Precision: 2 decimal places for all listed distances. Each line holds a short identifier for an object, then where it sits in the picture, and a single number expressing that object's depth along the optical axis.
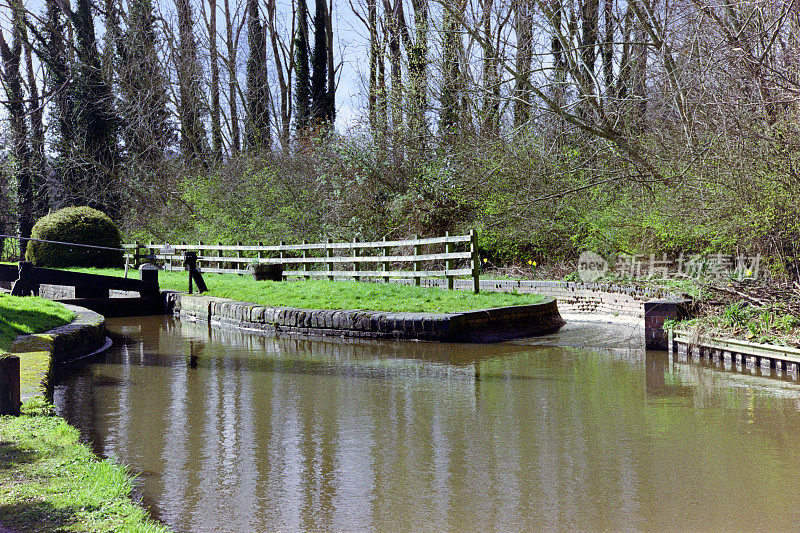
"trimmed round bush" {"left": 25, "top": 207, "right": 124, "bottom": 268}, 24.08
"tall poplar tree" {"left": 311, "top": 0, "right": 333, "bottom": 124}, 31.66
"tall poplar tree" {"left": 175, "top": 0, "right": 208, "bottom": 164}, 29.20
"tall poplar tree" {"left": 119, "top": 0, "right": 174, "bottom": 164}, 29.08
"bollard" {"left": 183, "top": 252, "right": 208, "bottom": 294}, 15.30
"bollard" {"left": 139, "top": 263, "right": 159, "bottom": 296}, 16.09
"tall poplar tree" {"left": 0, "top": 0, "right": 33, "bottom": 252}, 32.27
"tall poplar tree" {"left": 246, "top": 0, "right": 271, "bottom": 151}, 30.95
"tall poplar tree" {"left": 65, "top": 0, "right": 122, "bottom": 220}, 31.62
